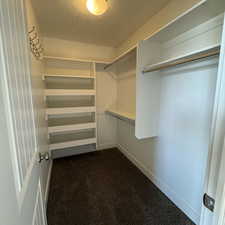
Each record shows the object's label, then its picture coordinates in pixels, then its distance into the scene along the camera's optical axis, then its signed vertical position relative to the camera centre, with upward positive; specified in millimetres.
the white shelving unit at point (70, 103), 2488 -203
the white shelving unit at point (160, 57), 1188 +446
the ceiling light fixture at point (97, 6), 1384 +970
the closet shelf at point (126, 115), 2174 -403
